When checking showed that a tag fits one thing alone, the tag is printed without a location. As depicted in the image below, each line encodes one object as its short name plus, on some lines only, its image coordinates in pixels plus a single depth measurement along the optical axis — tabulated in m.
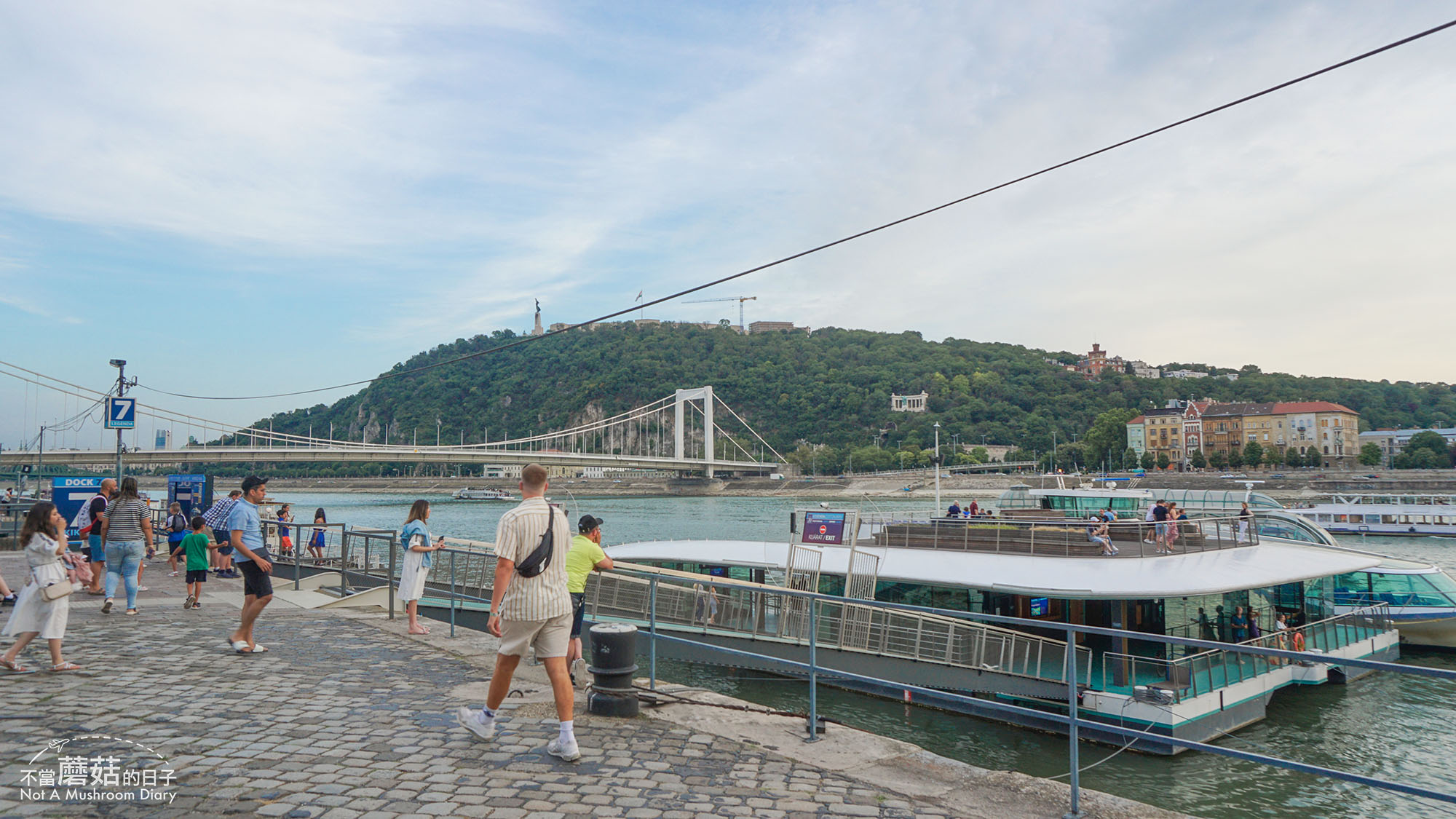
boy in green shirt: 10.79
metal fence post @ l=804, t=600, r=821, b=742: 5.51
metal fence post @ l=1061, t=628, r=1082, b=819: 4.31
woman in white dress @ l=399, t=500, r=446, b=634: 9.21
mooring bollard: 5.82
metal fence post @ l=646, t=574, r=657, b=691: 6.59
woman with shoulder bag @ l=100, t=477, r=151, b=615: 9.15
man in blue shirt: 7.27
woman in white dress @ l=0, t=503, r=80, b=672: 6.58
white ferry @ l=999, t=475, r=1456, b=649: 19.41
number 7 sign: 16.64
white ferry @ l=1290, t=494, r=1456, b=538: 47.41
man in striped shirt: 4.78
